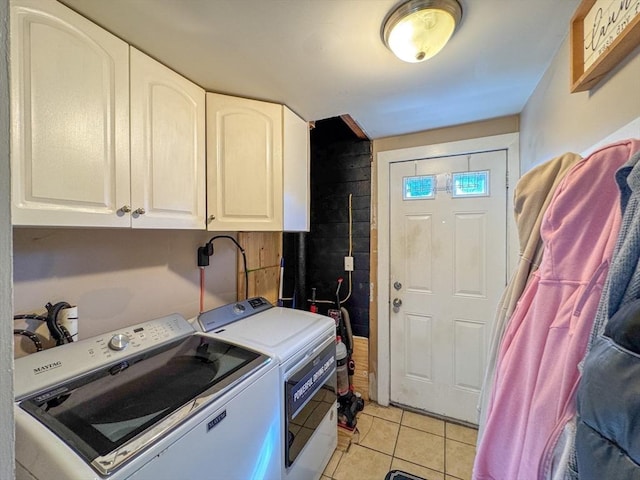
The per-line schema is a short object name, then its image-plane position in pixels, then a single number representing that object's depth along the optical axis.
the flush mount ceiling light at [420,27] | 0.89
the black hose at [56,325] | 1.02
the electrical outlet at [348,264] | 2.34
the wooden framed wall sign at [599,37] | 0.64
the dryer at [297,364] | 1.23
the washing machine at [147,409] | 0.67
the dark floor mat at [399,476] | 1.58
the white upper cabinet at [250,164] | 1.41
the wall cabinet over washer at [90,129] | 0.79
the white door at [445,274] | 1.94
